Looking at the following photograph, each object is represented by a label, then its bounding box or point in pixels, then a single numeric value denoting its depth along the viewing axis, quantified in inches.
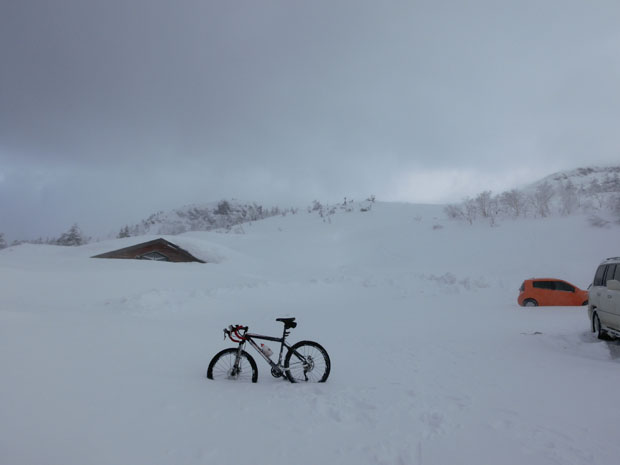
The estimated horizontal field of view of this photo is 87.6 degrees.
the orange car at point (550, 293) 596.7
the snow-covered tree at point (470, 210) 1341.5
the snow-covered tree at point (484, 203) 1328.9
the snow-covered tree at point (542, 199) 1241.3
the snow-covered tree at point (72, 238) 2178.4
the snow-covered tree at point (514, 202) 1285.7
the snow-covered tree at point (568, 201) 1206.0
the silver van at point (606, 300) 309.9
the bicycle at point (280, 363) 233.1
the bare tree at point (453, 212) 1411.4
